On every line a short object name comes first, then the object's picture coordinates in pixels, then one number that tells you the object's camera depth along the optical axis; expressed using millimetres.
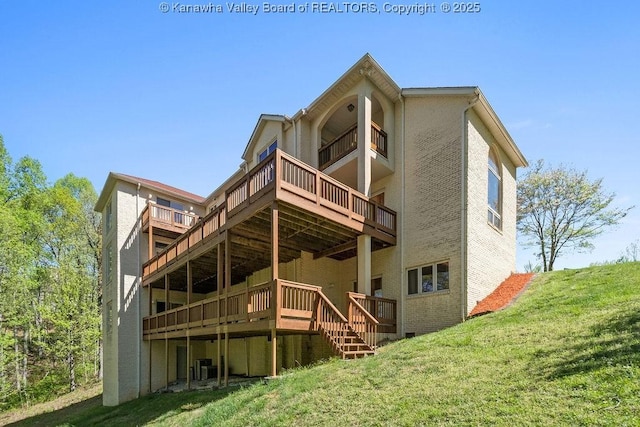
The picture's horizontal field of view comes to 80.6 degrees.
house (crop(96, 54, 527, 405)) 10922
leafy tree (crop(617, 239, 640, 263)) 25053
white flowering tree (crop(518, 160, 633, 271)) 28000
